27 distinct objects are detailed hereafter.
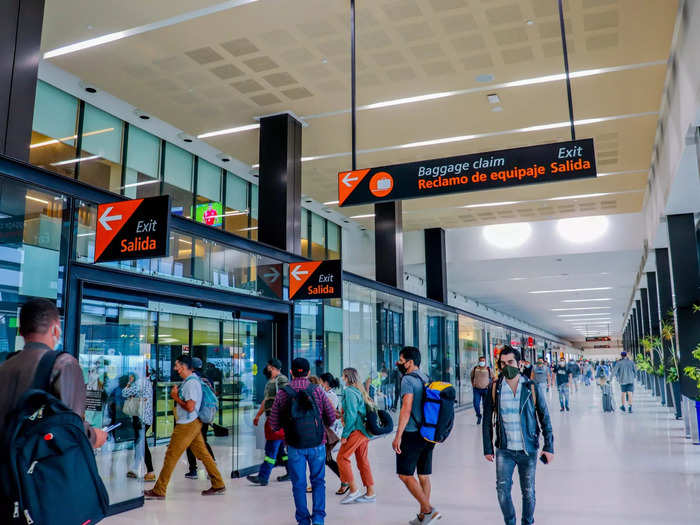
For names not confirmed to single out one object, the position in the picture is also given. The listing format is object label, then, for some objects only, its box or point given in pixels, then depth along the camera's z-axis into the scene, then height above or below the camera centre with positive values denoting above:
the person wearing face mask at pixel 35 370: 2.20 -0.03
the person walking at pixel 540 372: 15.52 -0.36
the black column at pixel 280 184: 9.50 +2.84
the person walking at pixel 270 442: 7.08 -0.97
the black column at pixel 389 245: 14.17 +2.73
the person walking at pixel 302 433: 4.98 -0.61
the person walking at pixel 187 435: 6.57 -0.80
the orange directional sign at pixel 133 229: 5.34 +1.22
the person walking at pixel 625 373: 15.35 -0.41
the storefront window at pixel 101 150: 9.49 +3.46
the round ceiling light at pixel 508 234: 16.94 +3.54
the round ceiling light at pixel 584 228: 16.30 +3.52
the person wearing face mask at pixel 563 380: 16.41 -0.61
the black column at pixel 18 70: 5.16 +2.61
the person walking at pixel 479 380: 13.70 -0.49
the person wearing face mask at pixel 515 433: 4.58 -0.57
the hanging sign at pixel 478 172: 5.86 +1.89
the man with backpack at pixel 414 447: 5.26 -0.77
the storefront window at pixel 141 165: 10.27 +3.47
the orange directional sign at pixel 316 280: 8.83 +1.20
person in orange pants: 6.40 -0.81
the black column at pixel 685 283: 11.16 +1.38
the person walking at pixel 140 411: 6.20 -0.53
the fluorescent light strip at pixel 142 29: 6.81 +4.03
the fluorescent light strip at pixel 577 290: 24.93 +2.86
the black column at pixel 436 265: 17.09 +2.73
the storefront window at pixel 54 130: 8.73 +3.49
